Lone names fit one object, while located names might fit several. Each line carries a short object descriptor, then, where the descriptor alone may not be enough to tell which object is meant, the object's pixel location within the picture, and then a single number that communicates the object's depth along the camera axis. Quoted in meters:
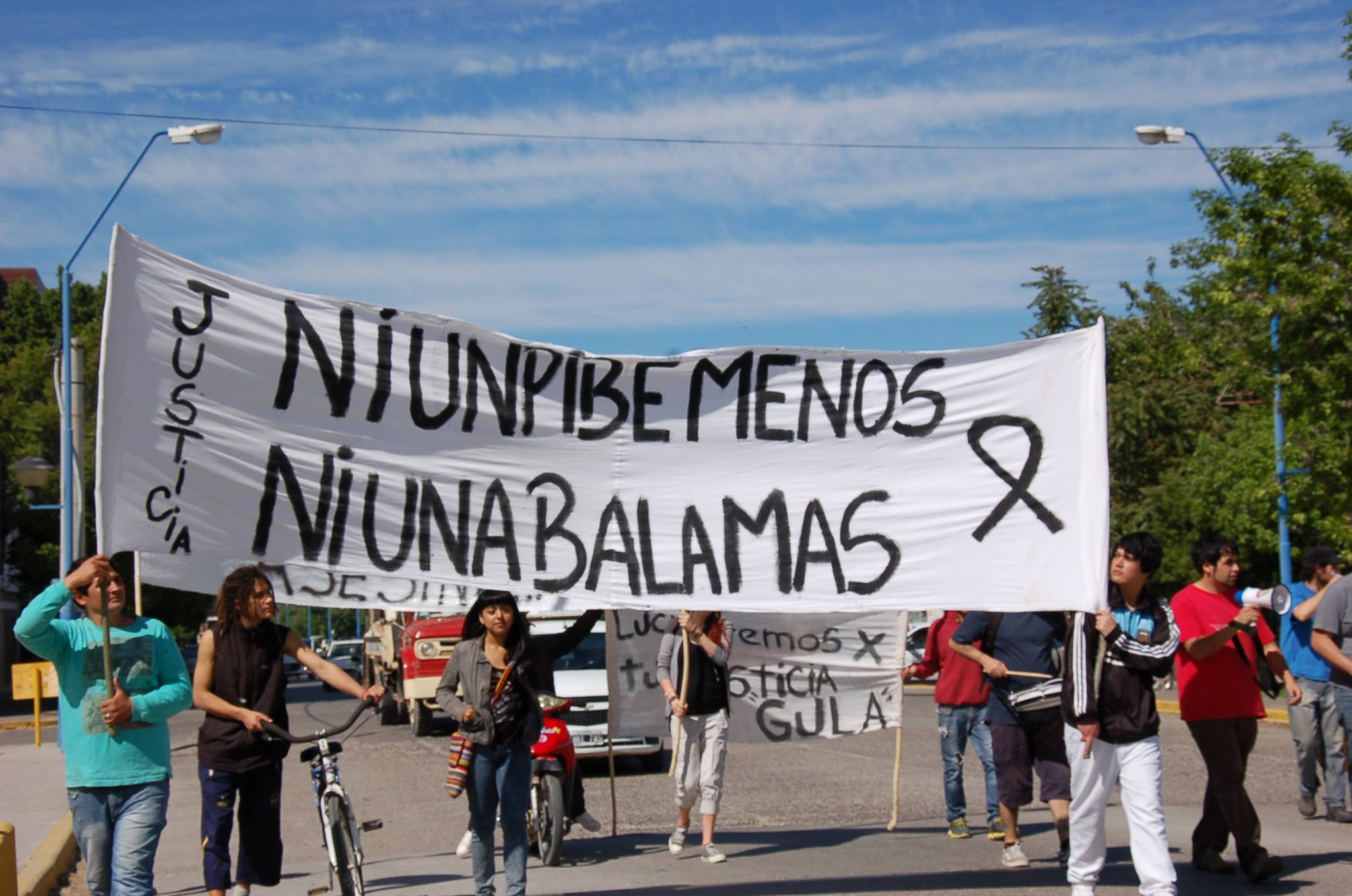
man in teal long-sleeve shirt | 6.33
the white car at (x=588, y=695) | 15.64
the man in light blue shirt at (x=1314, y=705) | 11.01
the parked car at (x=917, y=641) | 36.22
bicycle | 7.53
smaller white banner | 10.51
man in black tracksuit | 7.11
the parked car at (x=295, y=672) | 63.92
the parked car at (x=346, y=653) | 53.12
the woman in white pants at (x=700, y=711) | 9.98
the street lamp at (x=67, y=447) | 20.22
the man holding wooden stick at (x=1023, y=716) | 9.06
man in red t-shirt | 8.15
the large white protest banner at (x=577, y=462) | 7.03
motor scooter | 9.81
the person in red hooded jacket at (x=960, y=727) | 10.19
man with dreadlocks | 6.95
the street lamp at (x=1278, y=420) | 21.00
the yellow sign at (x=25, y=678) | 21.06
